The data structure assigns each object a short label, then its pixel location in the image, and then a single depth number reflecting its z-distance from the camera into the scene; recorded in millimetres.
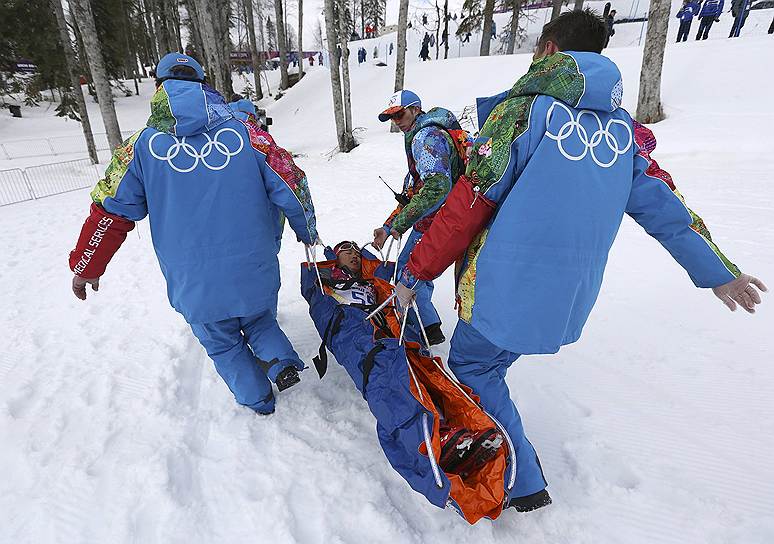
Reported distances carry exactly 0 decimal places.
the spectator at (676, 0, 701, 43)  13367
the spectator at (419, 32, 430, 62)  23256
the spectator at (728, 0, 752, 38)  13414
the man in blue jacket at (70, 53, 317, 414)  1927
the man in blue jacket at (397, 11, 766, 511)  1394
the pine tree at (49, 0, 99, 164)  10070
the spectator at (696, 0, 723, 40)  12688
